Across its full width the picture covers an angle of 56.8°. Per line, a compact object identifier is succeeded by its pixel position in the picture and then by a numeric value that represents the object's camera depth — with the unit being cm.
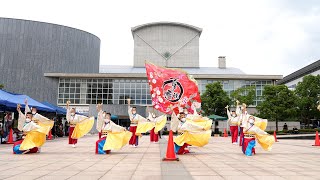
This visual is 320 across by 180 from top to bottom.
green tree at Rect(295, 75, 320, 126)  3975
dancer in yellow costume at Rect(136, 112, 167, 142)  1648
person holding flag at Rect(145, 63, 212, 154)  1692
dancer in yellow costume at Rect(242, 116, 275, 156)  1188
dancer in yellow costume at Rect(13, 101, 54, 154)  1153
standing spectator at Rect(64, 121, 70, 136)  3095
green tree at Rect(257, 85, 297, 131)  3766
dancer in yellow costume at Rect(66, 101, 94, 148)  1520
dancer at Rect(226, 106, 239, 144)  1842
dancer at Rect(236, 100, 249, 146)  1248
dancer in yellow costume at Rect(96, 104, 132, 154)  1156
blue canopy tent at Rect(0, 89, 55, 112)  1728
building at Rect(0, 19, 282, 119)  4831
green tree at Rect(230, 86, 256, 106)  4046
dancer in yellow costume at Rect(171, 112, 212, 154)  1138
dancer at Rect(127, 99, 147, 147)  1612
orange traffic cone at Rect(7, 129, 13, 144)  1808
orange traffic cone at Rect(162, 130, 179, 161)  977
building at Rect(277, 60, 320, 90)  5454
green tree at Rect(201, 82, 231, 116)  3959
